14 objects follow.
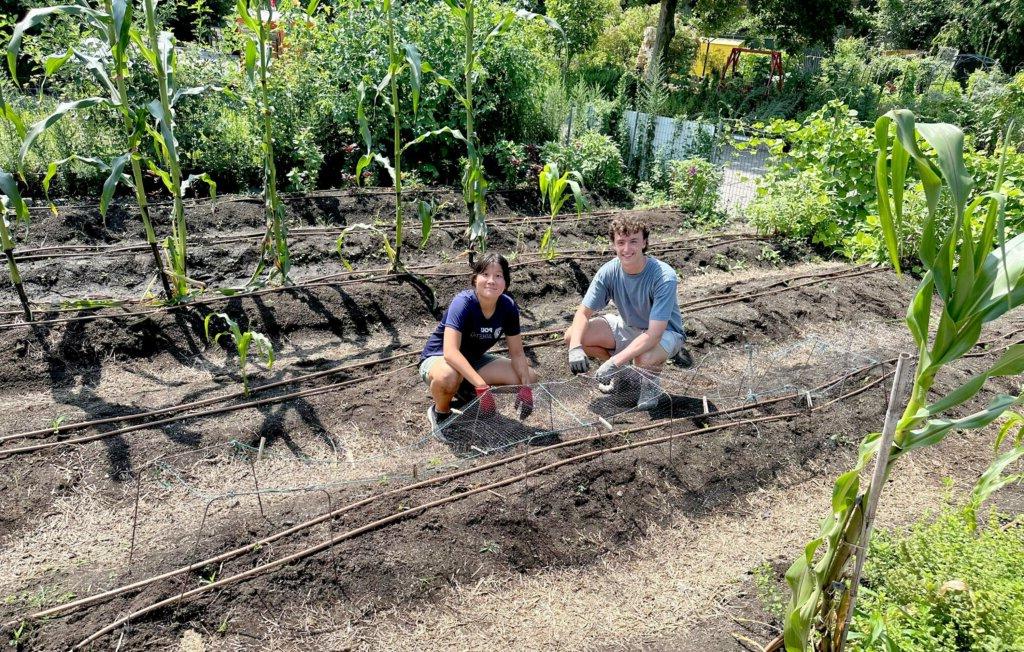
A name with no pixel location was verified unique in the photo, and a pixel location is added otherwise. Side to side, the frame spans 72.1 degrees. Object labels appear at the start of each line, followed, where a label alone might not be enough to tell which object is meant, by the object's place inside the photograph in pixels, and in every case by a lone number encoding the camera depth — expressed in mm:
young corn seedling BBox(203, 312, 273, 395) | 4172
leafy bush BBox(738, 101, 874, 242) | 7359
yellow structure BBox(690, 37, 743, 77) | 20866
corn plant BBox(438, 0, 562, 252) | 5379
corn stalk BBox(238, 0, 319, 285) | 5004
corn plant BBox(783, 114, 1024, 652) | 1624
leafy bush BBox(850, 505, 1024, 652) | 2361
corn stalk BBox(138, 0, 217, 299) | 4719
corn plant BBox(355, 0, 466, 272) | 5055
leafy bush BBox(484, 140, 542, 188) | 9125
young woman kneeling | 3828
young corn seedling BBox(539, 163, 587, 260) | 6551
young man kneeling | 4148
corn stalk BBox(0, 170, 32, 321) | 4422
